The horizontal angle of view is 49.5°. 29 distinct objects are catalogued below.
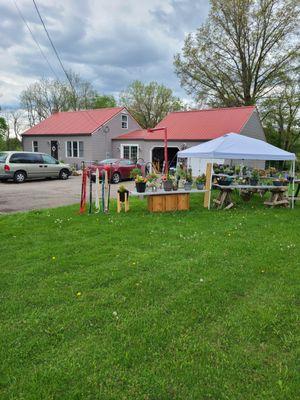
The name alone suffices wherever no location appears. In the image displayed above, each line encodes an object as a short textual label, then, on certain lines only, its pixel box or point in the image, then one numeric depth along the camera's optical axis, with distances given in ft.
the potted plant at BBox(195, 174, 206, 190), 31.19
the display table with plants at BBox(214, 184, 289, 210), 30.73
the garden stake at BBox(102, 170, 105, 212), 27.53
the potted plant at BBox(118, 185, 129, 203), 27.45
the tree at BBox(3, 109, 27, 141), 148.25
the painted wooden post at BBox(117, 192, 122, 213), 27.85
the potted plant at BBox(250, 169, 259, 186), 31.96
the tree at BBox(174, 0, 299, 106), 88.17
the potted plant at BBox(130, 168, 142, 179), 29.06
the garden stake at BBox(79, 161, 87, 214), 27.37
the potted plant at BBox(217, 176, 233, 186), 30.58
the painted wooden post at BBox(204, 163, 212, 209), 30.91
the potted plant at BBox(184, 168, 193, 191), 29.46
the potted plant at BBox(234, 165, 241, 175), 36.03
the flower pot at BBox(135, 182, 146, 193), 27.99
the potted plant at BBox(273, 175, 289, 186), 31.72
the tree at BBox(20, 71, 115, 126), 145.89
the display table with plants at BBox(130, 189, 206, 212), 28.07
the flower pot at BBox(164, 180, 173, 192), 29.04
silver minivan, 52.70
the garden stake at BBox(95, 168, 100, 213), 27.52
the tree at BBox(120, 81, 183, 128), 138.64
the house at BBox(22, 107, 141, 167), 82.74
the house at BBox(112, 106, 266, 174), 73.31
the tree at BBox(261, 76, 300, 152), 89.51
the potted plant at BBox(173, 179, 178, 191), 29.30
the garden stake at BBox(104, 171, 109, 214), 27.62
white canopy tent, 29.01
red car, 57.26
